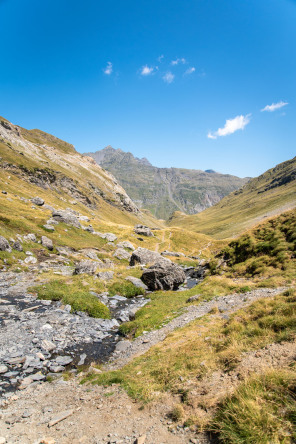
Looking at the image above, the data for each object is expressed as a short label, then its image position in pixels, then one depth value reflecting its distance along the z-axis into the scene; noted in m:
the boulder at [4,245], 31.23
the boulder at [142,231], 89.52
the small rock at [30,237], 38.78
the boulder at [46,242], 40.13
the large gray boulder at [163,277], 32.97
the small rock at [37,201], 74.16
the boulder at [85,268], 32.12
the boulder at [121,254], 50.97
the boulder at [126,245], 61.47
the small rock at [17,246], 34.09
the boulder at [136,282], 31.54
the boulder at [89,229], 62.72
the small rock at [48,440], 6.68
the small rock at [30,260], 33.16
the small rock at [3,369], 11.90
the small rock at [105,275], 31.17
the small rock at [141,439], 5.96
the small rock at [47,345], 14.41
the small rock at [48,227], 48.44
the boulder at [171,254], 67.91
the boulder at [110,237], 63.15
